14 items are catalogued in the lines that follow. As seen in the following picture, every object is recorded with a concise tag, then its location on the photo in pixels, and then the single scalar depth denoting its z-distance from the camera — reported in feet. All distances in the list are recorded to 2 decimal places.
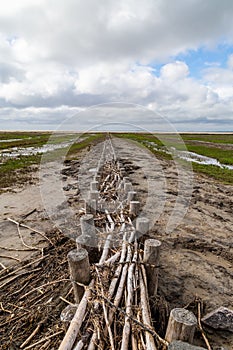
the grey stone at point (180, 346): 5.19
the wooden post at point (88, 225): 11.10
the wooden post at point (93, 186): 18.83
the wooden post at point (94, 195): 15.46
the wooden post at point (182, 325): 5.61
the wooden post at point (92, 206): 15.43
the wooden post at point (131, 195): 15.87
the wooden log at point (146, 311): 6.02
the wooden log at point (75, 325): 5.88
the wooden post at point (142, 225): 11.54
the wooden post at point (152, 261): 9.06
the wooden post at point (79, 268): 7.84
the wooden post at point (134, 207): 14.70
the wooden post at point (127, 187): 18.04
